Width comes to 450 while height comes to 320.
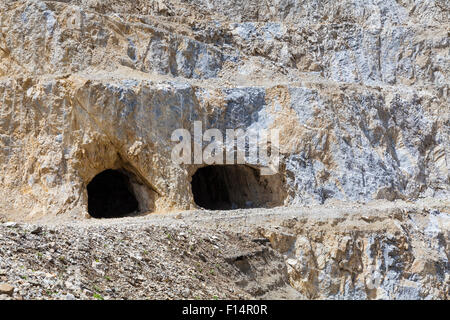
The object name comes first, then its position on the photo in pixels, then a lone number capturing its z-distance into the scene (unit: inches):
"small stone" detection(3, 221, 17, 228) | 510.3
